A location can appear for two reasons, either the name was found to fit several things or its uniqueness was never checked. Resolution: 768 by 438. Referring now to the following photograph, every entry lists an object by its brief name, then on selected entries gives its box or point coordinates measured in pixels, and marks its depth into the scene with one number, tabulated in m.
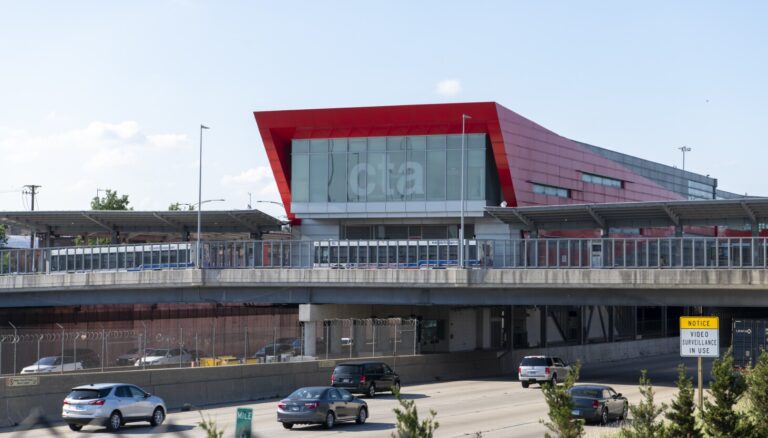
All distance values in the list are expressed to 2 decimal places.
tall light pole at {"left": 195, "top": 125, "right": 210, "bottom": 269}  67.50
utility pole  132.00
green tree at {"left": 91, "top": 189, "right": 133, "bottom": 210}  127.56
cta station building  74.62
